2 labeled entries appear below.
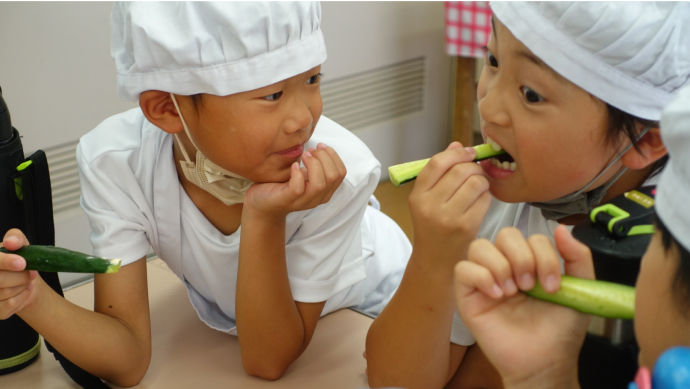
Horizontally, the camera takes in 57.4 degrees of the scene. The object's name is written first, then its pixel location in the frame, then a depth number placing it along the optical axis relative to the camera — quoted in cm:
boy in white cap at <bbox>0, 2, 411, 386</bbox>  90
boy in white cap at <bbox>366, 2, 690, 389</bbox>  74
